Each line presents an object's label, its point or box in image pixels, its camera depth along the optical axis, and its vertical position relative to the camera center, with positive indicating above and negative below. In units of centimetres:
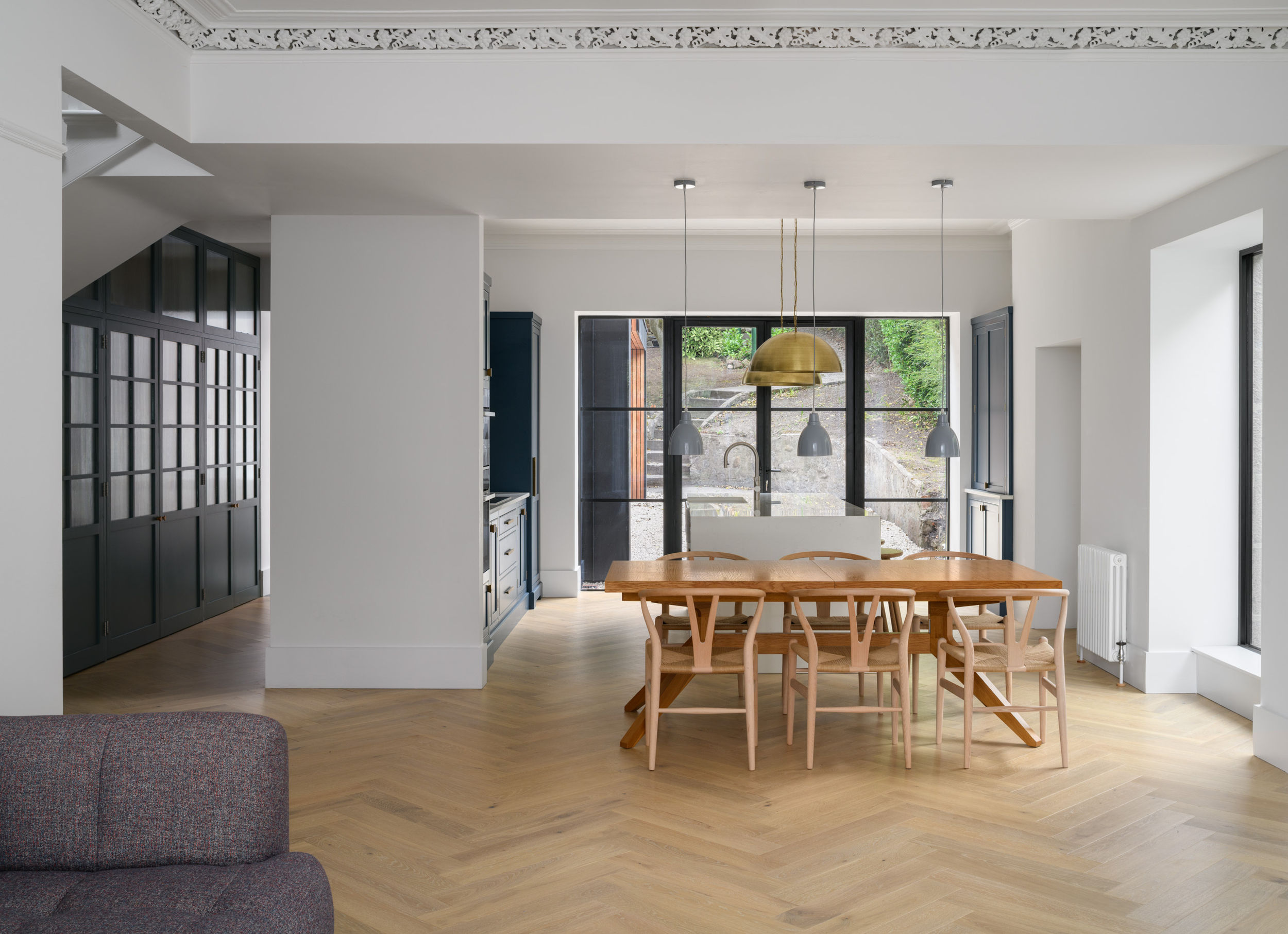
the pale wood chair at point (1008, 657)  375 -83
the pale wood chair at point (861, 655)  372 -83
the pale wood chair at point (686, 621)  457 -82
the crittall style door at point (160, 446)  530 +12
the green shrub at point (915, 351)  793 +99
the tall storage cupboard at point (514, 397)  723 +53
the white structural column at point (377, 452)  499 +6
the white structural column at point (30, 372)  262 +27
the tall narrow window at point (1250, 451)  470 +6
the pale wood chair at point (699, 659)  376 -84
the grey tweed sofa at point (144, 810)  190 -75
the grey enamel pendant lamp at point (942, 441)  487 +12
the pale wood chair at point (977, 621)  441 -79
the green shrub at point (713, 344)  796 +105
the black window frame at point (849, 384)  793 +70
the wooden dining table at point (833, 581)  397 -52
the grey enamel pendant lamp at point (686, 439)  529 +14
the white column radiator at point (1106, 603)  506 -80
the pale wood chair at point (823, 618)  481 -85
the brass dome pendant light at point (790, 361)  509 +59
